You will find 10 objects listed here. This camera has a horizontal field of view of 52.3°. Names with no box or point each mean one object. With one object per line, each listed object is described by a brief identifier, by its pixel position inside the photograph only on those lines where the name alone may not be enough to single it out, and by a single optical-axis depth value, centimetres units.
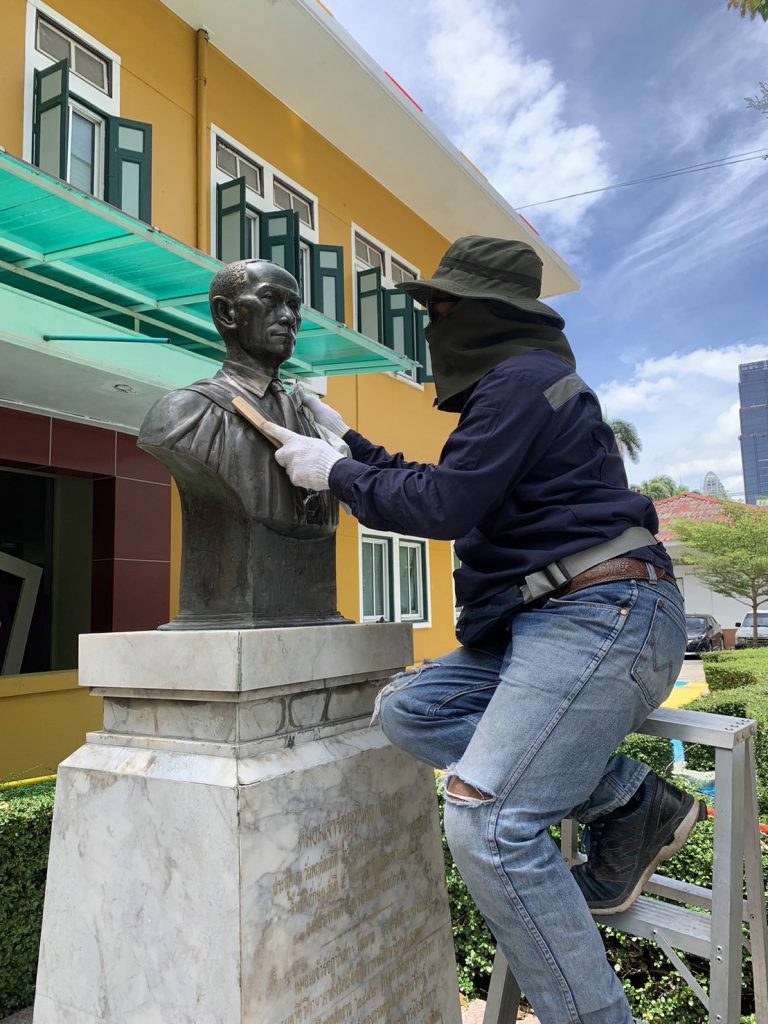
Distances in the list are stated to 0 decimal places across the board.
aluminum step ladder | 167
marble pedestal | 178
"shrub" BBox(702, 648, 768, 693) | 925
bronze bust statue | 215
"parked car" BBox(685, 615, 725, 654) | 2105
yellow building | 520
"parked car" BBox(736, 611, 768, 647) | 2268
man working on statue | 158
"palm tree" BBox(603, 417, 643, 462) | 3988
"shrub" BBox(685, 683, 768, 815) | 502
